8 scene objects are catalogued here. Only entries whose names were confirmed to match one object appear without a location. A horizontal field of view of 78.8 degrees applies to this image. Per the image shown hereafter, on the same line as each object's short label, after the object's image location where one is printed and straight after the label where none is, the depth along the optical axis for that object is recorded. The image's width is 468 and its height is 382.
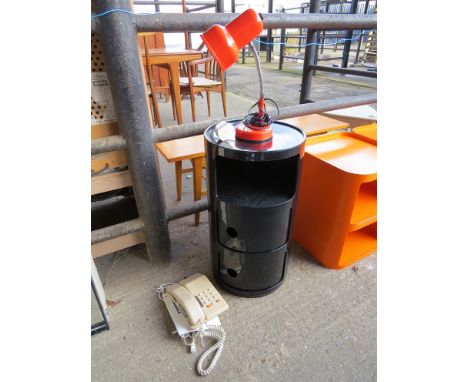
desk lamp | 0.70
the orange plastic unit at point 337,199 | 1.11
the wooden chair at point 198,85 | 2.92
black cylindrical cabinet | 0.89
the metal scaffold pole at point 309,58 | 1.93
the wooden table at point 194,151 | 1.34
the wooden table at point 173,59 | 2.42
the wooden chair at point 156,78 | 2.64
